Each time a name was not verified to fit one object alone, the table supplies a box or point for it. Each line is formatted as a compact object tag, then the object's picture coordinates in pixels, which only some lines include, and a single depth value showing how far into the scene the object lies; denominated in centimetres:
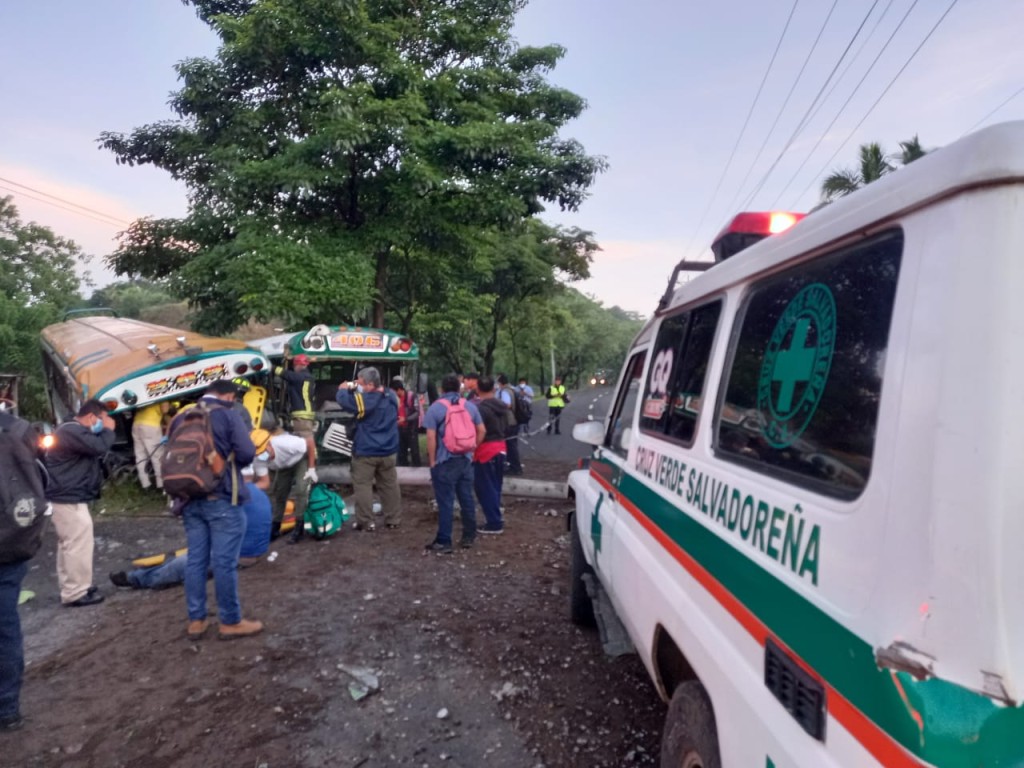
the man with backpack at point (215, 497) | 435
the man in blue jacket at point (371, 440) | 701
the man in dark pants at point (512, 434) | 1060
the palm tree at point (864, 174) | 1817
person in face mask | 519
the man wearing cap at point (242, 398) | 510
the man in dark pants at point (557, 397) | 1823
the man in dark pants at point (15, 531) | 348
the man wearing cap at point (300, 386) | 909
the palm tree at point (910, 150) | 1641
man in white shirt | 668
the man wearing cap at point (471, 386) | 761
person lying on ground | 580
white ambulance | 110
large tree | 1173
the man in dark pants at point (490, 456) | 721
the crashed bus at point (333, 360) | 1020
